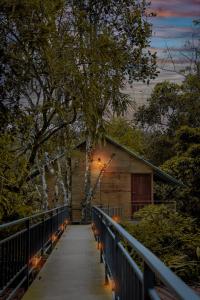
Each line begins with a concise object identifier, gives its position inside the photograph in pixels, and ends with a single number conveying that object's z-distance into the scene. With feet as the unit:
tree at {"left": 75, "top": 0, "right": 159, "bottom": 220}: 84.38
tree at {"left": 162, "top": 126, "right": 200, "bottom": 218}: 77.92
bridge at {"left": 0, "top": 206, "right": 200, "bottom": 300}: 12.69
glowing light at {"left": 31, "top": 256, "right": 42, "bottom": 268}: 33.81
